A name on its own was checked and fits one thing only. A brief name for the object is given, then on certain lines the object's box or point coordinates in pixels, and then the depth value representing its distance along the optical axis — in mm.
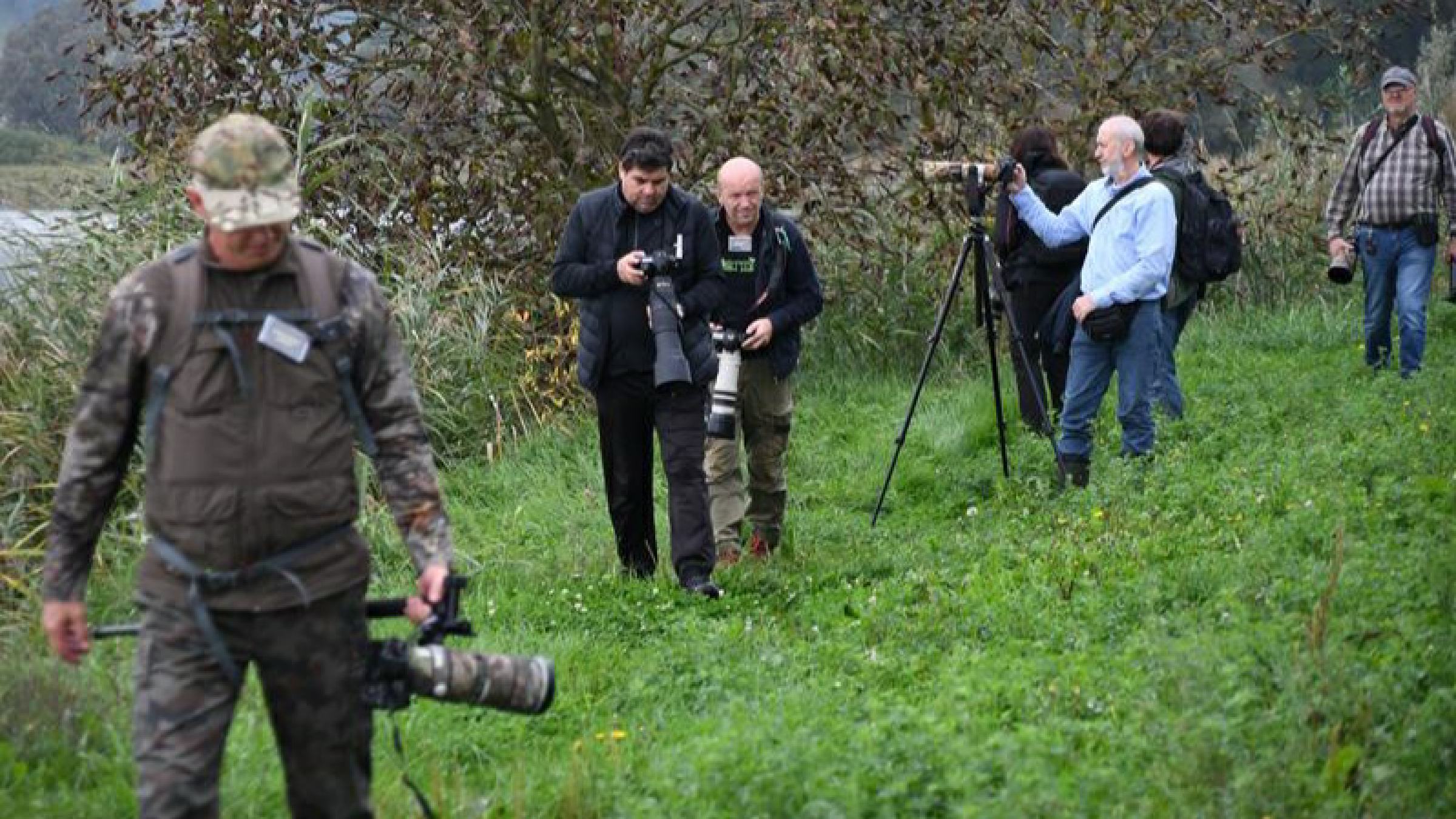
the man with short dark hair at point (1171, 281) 20031
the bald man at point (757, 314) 16937
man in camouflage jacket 8344
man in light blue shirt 18031
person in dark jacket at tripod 20984
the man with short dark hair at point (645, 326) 15664
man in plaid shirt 22672
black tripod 18312
